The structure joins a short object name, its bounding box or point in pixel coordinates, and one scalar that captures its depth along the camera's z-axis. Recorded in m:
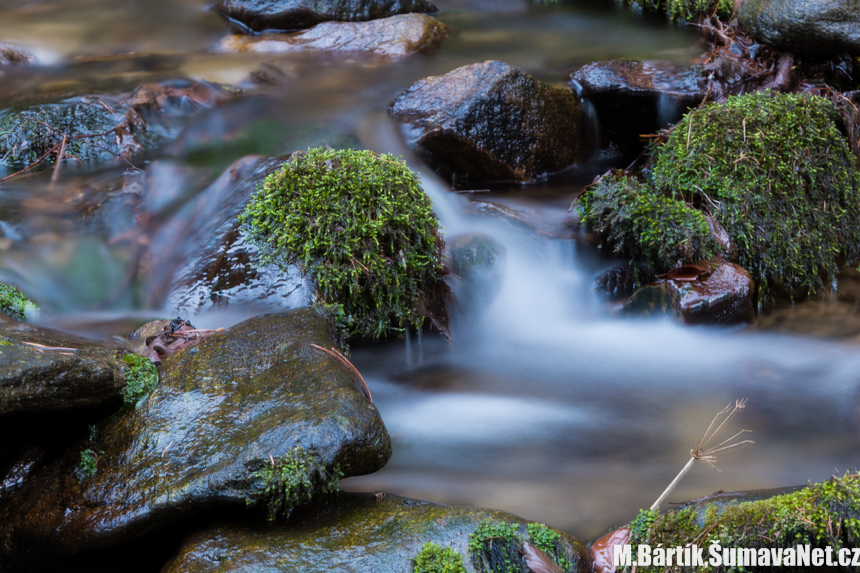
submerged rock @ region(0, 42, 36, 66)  7.43
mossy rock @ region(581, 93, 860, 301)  4.59
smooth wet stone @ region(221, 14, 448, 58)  7.74
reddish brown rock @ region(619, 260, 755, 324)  4.34
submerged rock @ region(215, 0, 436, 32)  8.52
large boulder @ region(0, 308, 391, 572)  2.46
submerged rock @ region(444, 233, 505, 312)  4.52
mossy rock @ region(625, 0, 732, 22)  7.31
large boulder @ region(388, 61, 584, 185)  5.62
